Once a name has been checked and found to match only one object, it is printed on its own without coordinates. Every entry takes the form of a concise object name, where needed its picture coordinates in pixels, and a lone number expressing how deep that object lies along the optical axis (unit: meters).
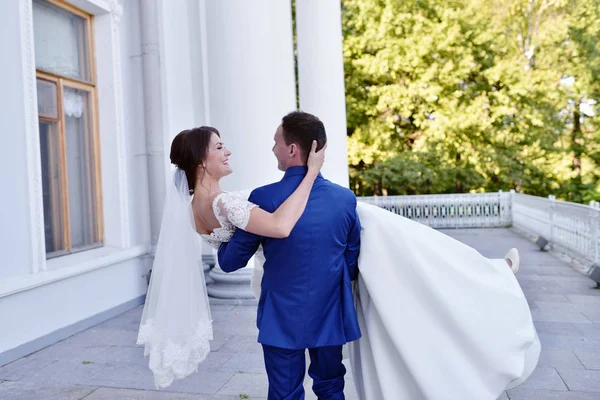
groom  2.60
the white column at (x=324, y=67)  8.70
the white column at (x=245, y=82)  6.93
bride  2.71
